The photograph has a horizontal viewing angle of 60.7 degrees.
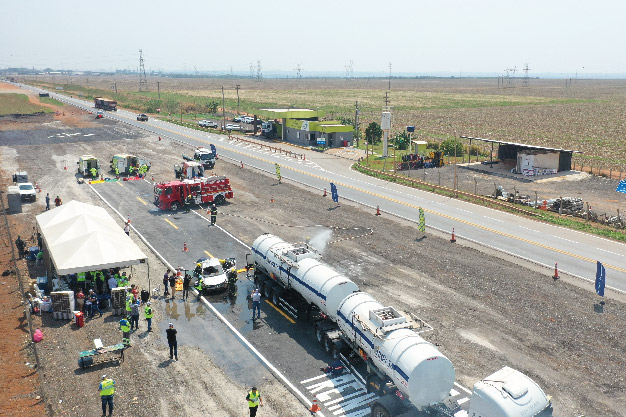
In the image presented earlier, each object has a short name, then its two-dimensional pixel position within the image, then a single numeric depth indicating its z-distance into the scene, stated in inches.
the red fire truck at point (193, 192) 1982.0
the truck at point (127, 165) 2613.2
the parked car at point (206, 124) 4453.7
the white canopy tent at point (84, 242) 1144.2
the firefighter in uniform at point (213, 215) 1800.0
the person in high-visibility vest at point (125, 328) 983.4
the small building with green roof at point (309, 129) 3499.0
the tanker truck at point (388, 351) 669.9
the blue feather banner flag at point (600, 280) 1190.1
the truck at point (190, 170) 2412.6
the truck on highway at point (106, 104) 5733.3
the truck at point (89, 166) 2551.7
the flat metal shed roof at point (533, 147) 2552.2
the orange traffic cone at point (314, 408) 803.2
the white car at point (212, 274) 1254.9
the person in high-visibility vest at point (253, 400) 762.8
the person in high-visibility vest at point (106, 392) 776.9
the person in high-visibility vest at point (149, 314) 1058.7
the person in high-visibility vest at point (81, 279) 1188.6
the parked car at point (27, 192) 2108.8
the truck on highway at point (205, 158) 2810.0
